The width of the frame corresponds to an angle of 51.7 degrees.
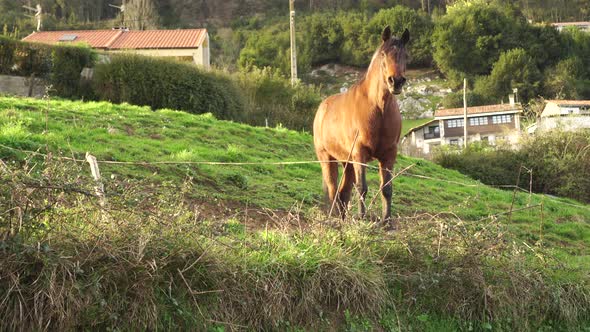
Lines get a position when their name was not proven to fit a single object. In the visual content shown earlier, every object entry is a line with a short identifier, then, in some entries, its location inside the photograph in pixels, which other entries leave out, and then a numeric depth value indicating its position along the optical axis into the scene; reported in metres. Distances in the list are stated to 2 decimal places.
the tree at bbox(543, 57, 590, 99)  76.81
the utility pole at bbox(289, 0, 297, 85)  44.78
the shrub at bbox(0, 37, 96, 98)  26.09
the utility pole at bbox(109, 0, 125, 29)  72.15
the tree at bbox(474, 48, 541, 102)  77.38
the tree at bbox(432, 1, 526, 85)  83.88
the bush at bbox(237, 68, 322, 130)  34.00
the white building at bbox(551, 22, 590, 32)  100.81
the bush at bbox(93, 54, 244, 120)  25.84
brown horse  6.41
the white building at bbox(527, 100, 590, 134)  40.22
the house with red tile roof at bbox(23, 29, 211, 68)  47.59
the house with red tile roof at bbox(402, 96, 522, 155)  65.38
